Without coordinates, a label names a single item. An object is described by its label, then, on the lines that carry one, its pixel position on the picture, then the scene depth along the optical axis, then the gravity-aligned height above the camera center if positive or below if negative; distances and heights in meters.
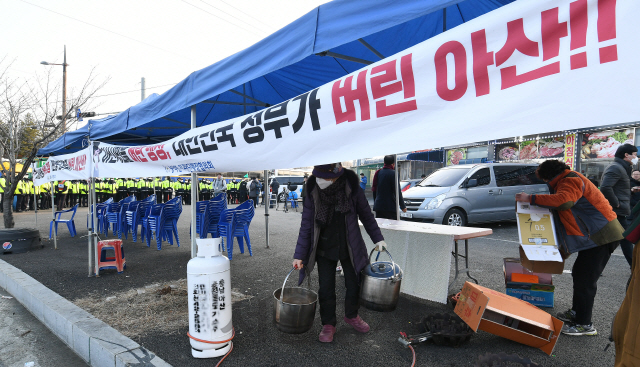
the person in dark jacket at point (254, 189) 16.59 -0.14
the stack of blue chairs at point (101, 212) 8.90 -0.55
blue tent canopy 2.11 +1.18
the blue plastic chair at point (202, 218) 6.28 -0.57
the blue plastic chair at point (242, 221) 6.22 -0.65
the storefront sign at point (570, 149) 15.48 +1.26
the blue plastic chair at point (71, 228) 8.50 -0.90
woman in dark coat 3.04 -0.48
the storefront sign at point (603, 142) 14.06 +1.42
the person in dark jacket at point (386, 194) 5.37 -0.20
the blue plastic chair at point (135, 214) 7.77 -0.56
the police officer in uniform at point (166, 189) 19.59 -0.01
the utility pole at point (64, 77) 18.98 +6.54
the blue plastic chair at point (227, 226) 6.07 -0.70
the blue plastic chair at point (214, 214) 6.55 -0.51
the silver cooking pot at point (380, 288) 2.85 -0.90
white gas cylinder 2.79 -0.99
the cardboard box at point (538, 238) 3.07 -0.57
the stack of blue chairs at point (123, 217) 8.23 -0.65
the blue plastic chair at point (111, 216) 8.45 -0.63
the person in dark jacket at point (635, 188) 5.36 -0.22
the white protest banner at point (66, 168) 5.55 +0.46
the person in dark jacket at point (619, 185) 4.69 -0.15
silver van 8.83 -0.36
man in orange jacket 3.02 -0.48
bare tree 8.15 +1.66
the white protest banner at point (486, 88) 1.21 +0.42
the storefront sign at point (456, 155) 20.83 +1.50
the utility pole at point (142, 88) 19.35 +5.82
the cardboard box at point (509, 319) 2.77 -1.19
